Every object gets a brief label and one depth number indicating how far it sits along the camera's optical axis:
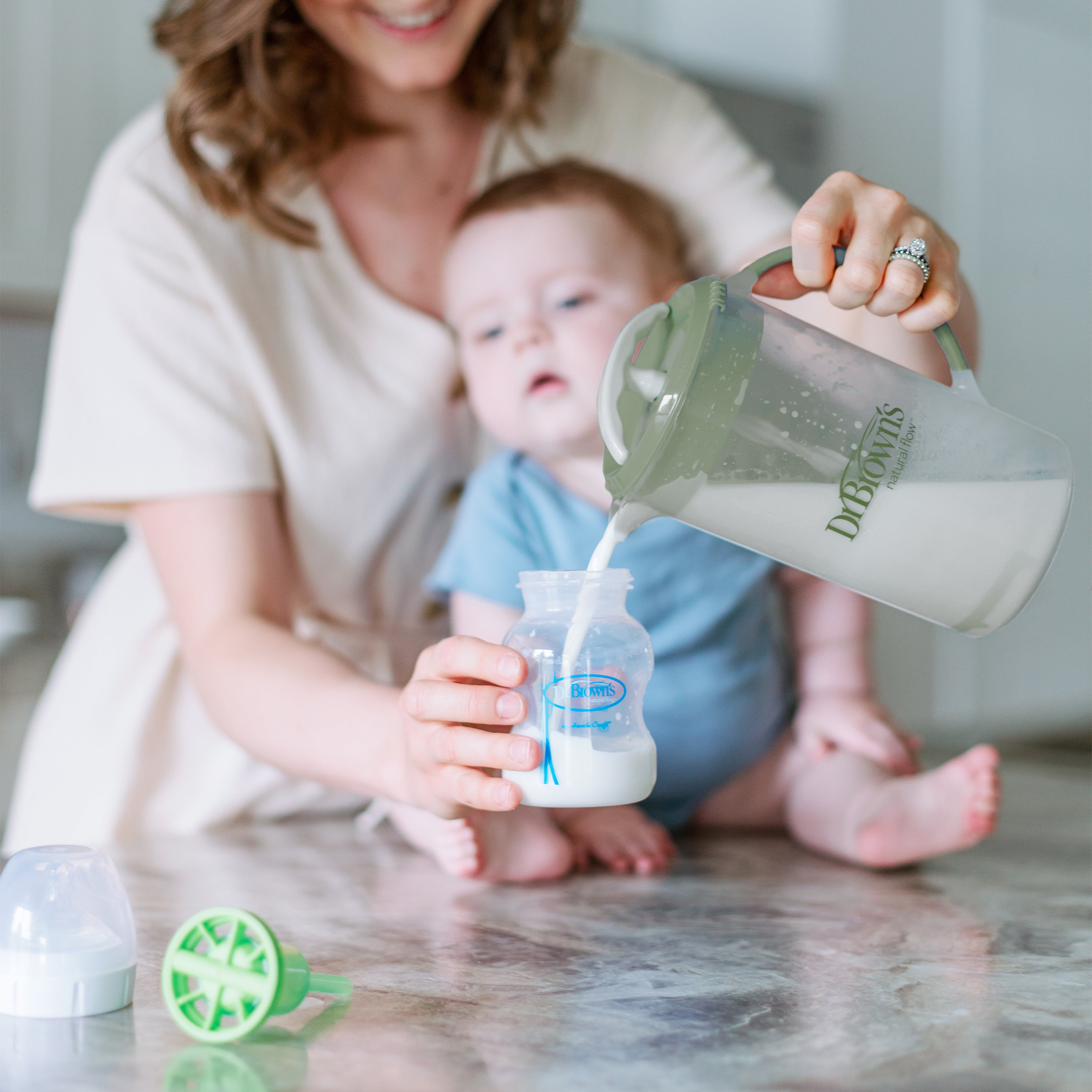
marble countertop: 0.61
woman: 1.20
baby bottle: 0.79
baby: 1.31
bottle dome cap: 0.68
